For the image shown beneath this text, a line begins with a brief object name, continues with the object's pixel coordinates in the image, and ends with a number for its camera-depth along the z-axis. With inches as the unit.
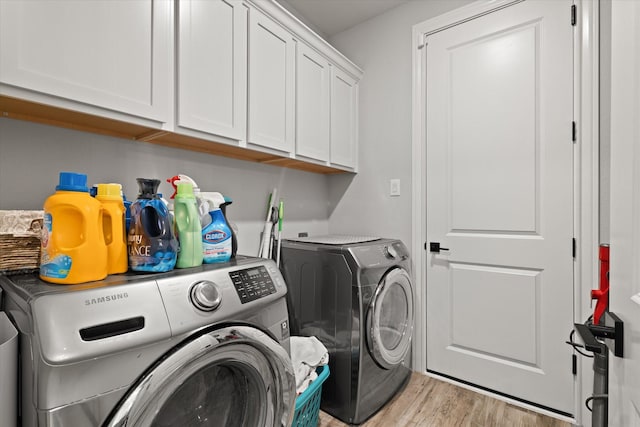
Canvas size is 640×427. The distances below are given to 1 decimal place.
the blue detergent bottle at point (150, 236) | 40.3
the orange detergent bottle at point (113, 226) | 39.1
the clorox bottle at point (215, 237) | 49.2
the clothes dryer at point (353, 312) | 65.6
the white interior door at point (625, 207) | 23.0
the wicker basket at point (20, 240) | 38.8
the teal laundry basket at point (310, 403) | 53.0
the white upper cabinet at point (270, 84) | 65.3
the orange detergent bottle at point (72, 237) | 34.4
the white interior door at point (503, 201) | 70.7
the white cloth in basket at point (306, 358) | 56.5
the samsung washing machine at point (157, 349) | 27.0
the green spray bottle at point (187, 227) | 45.1
